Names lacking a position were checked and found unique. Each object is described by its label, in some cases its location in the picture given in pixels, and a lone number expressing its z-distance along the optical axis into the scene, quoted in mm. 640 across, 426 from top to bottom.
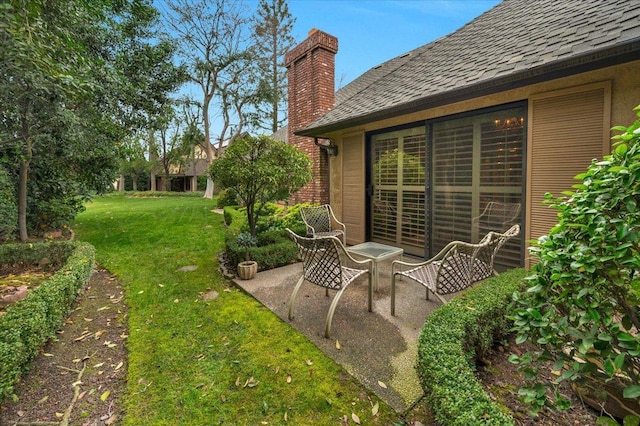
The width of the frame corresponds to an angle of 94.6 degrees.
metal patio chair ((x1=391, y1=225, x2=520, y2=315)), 2852
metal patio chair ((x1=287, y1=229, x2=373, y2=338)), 2914
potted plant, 4621
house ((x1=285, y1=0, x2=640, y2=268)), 3348
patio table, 3891
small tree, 4879
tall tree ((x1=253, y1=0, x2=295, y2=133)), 18906
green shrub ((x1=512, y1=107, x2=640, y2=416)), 1127
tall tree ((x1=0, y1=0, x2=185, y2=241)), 3078
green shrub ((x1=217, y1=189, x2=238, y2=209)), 12391
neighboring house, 29625
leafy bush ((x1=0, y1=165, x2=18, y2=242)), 5727
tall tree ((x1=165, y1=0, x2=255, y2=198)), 16750
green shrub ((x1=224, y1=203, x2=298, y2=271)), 4980
